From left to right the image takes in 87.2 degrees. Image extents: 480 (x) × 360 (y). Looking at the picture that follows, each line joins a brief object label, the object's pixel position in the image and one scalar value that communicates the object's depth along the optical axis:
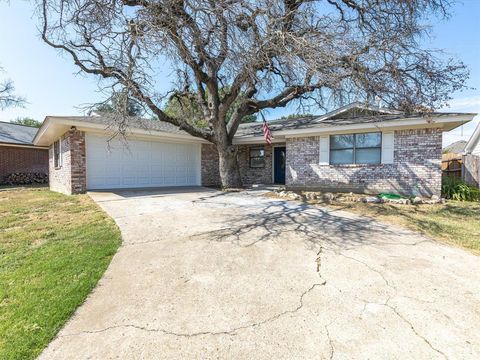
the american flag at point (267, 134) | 11.00
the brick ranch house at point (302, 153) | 8.86
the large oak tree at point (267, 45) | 5.20
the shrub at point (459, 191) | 8.92
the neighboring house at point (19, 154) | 16.31
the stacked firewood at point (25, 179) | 16.22
